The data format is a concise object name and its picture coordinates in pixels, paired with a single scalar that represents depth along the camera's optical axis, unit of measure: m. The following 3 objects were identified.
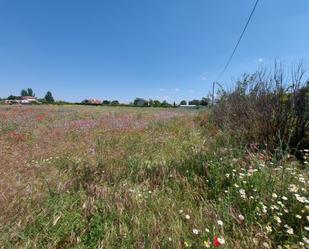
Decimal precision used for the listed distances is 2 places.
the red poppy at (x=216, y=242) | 1.78
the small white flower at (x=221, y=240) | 1.85
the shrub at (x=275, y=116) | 4.43
